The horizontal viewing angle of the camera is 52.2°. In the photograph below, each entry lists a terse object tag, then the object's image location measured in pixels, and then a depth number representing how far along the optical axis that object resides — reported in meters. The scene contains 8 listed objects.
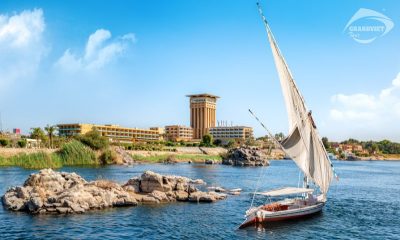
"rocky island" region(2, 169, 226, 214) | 37.97
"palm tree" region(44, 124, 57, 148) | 133.38
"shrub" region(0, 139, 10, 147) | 116.75
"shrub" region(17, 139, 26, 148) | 119.62
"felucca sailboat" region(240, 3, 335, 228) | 38.66
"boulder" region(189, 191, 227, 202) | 46.50
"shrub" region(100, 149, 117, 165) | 113.66
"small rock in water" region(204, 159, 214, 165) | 144.50
